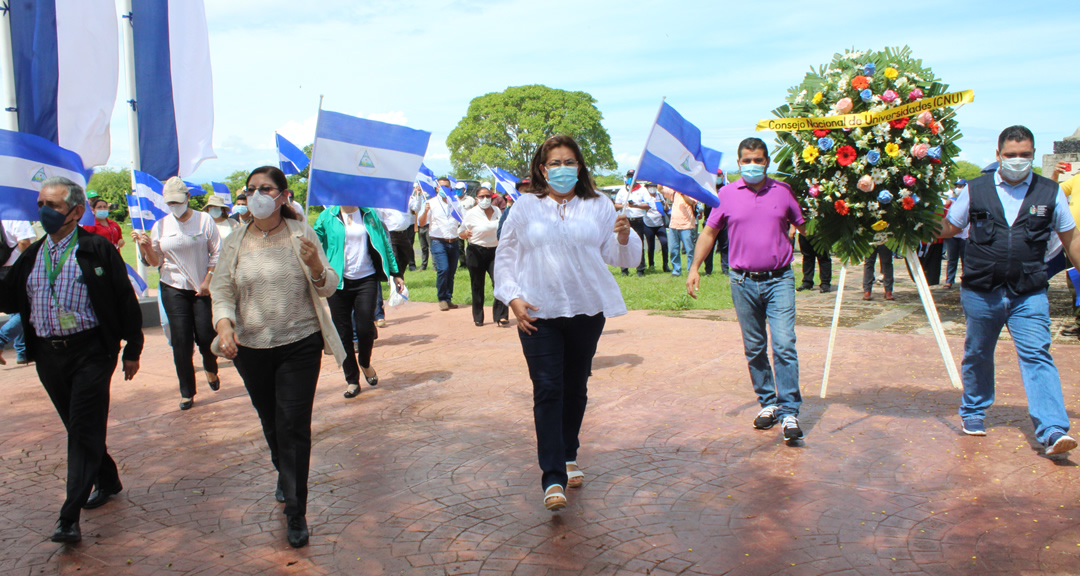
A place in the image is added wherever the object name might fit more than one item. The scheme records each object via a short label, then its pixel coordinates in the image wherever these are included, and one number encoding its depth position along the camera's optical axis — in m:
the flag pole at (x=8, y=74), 8.95
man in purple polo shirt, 5.41
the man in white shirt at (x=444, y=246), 12.78
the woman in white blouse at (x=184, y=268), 6.91
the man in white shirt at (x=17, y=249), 9.15
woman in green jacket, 7.14
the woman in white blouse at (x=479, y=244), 11.17
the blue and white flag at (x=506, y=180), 17.00
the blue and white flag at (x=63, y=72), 8.97
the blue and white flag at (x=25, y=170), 6.13
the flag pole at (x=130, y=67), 10.62
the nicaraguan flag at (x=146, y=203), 8.14
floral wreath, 5.63
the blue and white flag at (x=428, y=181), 16.82
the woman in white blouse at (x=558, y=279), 4.21
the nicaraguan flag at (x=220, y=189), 14.30
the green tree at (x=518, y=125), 79.12
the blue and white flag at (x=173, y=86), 10.55
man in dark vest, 4.86
